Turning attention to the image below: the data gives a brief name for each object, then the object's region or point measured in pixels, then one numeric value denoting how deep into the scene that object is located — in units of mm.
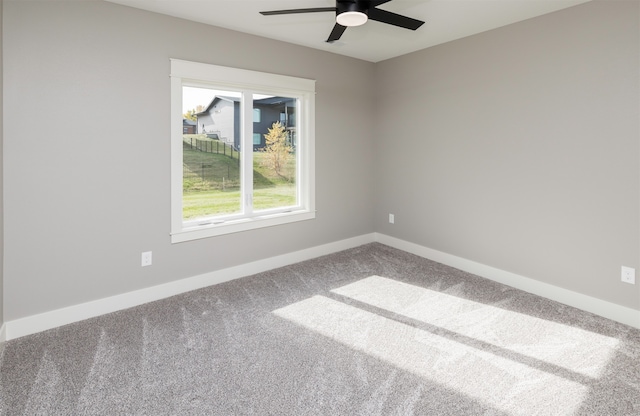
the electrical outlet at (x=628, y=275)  2680
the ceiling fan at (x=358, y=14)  2207
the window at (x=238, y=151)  3213
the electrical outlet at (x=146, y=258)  3038
